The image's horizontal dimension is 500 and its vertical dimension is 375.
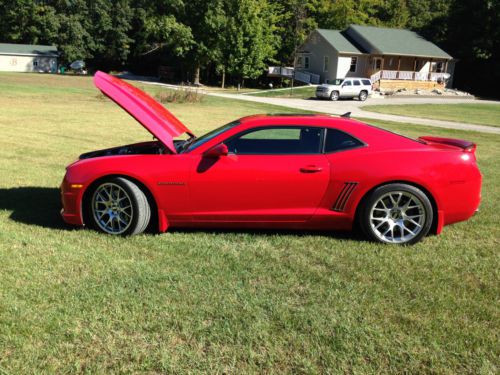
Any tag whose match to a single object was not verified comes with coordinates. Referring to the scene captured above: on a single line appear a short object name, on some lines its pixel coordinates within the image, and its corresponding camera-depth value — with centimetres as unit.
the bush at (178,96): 2792
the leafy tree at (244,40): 5316
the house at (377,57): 5206
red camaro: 501
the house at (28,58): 7094
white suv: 3916
